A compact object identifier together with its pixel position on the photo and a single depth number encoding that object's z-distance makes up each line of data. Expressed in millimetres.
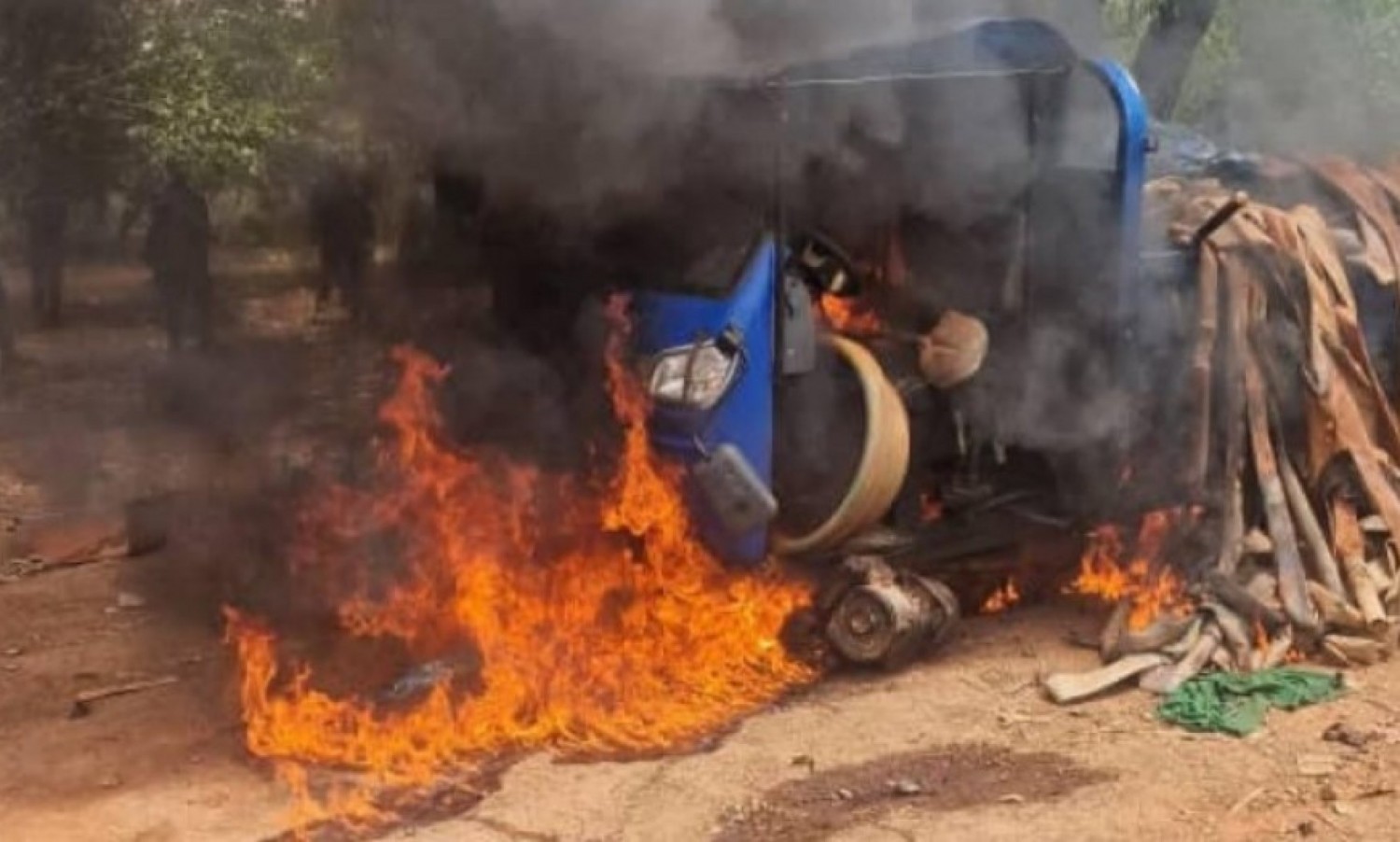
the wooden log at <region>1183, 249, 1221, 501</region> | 6898
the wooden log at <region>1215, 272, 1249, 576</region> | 6926
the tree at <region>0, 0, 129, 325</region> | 9797
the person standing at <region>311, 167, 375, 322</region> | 10373
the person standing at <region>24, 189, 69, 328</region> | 12641
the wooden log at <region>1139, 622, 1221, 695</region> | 6176
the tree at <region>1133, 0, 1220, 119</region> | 10891
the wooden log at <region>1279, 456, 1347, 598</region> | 6719
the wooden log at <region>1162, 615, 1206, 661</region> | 6352
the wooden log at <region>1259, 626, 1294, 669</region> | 6340
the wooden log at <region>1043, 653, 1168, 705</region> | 6117
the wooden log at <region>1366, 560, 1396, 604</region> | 6751
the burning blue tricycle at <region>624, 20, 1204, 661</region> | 6094
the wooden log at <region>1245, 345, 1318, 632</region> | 6523
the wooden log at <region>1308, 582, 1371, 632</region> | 6520
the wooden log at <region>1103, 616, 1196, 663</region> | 6395
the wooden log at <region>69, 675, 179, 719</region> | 6066
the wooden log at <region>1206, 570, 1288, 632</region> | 6508
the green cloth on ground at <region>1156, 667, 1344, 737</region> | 5859
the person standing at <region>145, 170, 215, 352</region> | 12234
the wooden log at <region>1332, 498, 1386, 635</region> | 6555
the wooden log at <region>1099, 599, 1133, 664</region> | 6438
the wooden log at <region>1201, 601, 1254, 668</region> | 6363
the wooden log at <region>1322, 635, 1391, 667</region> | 6387
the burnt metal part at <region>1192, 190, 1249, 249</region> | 6859
